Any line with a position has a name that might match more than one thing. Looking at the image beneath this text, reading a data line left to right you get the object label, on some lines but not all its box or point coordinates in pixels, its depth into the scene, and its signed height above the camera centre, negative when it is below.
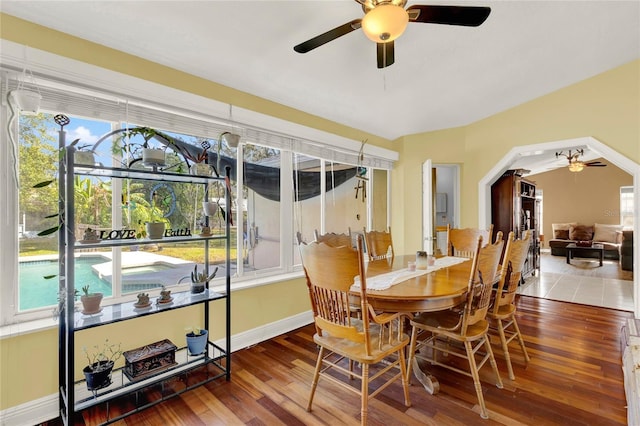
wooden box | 2.00 -0.99
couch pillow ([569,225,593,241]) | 8.27 -0.56
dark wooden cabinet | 4.96 +0.15
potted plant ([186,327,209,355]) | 2.32 -0.97
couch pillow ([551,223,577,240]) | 8.70 -0.53
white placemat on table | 2.00 -0.47
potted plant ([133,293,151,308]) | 2.01 -0.58
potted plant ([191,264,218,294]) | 2.37 -0.52
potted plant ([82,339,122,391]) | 1.85 -0.96
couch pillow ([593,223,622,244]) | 8.04 -0.56
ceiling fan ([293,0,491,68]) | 1.55 +1.08
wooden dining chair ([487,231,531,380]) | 2.25 -0.59
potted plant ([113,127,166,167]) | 2.04 +0.47
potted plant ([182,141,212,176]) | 2.29 +0.37
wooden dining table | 1.80 -0.48
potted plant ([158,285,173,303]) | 2.12 -0.58
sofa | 8.02 -0.62
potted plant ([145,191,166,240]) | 2.06 -0.10
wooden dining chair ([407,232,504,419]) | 1.90 -0.76
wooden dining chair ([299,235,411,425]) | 1.58 -0.60
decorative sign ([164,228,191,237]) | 2.25 -0.14
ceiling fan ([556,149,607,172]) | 5.77 +0.94
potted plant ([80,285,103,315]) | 1.83 -0.53
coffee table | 7.14 -0.90
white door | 4.22 +0.09
